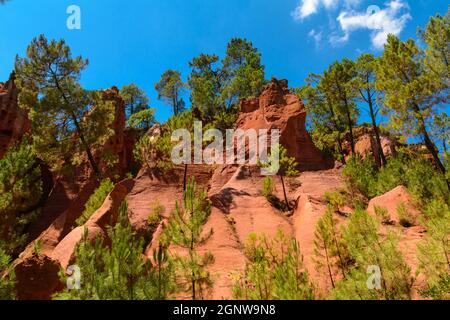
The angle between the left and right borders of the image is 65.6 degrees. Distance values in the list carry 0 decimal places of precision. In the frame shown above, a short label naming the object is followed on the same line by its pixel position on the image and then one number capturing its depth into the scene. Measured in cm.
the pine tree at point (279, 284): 838
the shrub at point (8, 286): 955
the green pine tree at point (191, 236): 1088
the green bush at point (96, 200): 1934
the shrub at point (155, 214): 2103
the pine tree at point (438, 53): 1766
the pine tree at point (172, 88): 4622
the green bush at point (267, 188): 2320
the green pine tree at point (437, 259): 1038
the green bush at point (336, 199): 1985
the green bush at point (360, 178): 2225
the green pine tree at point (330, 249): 1364
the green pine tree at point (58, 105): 2339
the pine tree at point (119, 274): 829
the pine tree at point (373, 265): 1012
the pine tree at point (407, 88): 1809
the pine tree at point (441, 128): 1712
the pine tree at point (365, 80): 2805
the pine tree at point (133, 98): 5159
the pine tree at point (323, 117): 3109
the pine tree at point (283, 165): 2436
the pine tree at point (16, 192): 2047
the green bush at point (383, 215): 1731
